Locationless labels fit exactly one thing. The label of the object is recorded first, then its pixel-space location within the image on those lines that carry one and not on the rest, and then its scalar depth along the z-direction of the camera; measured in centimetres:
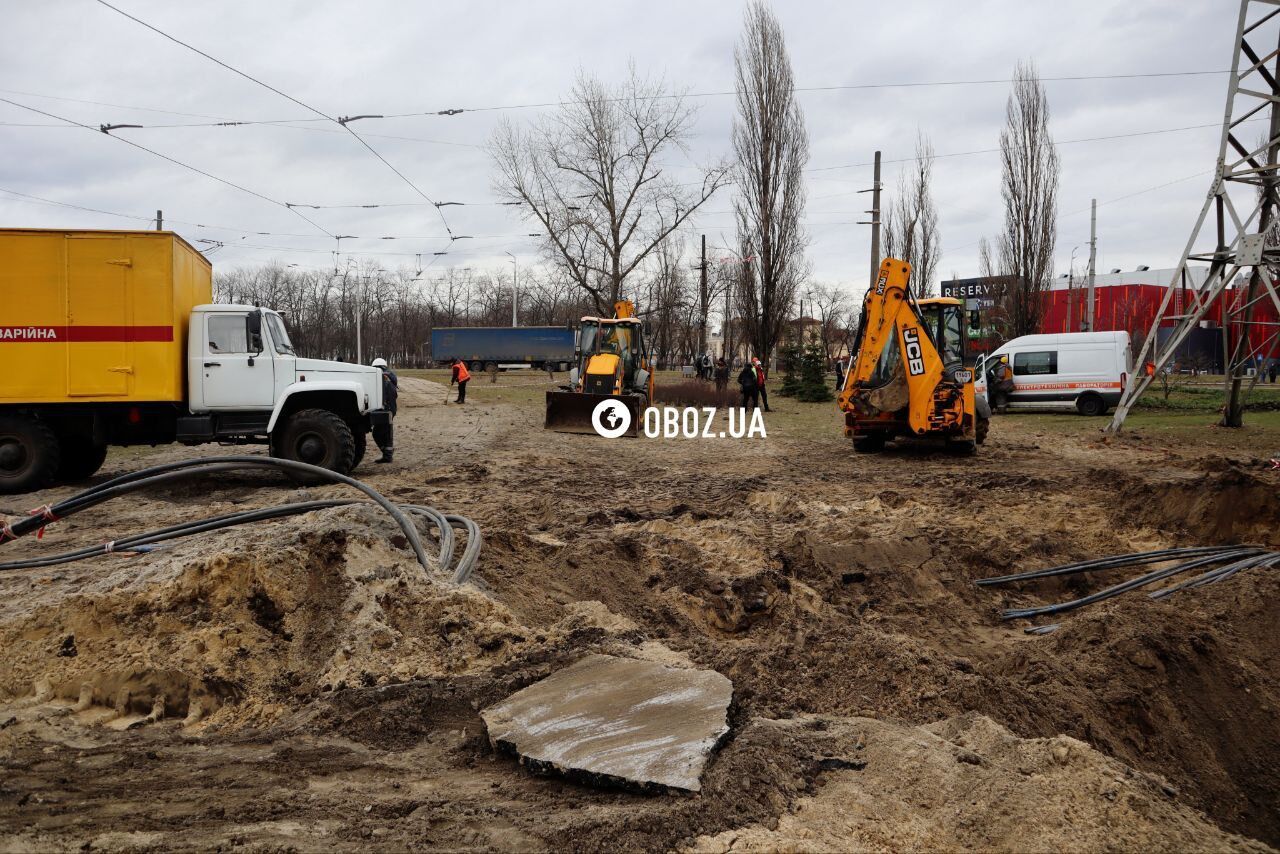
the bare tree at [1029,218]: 3288
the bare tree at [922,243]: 3909
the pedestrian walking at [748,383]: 2478
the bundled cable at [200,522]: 654
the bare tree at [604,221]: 4175
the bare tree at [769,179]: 3134
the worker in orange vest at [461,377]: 2903
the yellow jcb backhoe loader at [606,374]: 2008
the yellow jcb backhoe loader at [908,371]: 1466
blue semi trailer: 5512
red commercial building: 4616
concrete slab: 369
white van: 2311
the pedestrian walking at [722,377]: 3095
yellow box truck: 1116
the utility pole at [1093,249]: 3681
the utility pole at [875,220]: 2658
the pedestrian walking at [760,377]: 2492
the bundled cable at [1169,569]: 661
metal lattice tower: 1620
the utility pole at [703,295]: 4634
